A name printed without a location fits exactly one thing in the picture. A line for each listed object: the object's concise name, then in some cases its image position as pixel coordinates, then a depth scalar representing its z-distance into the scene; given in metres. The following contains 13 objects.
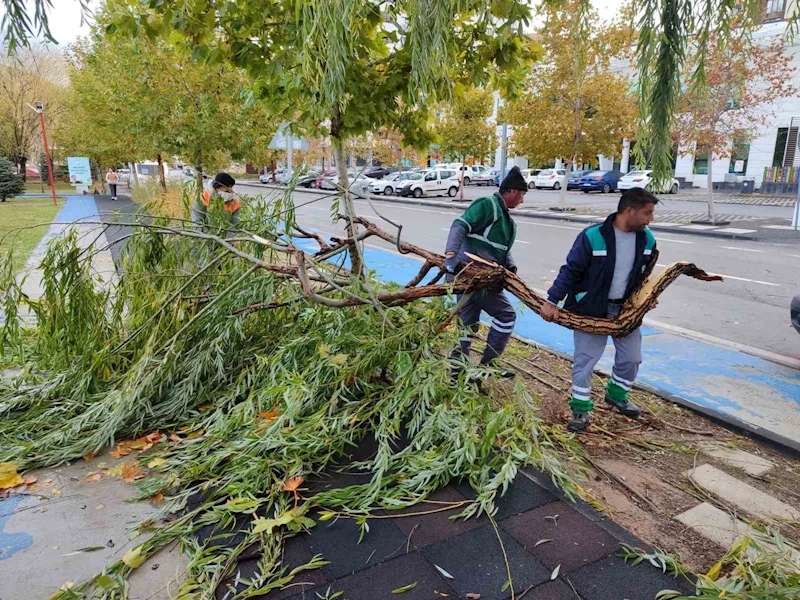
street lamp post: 20.99
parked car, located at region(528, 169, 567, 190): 35.47
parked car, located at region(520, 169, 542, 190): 36.25
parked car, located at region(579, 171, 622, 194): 33.81
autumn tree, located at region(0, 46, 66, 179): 32.47
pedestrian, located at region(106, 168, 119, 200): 27.64
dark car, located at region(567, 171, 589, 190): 35.44
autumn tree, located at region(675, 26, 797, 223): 16.05
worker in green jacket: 4.71
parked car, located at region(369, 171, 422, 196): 32.42
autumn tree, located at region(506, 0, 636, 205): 19.67
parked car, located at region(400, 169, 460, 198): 31.67
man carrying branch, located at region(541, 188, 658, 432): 3.95
